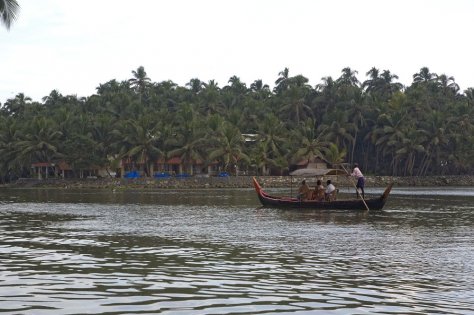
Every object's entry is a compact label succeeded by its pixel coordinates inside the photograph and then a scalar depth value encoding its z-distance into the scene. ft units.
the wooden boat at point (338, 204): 114.52
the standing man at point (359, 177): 119.75
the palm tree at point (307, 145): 278.46
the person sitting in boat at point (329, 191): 119.44
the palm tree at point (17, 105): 373.81
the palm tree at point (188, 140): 272.90
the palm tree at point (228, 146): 263.70
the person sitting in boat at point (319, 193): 119.65
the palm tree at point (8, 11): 116.78
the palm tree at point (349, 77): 341.17
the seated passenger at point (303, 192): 121.08
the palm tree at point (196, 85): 428.56
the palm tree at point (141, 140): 272.58
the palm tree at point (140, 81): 397.60
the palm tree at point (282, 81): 386.93
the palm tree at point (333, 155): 271.90
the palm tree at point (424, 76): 371.35
